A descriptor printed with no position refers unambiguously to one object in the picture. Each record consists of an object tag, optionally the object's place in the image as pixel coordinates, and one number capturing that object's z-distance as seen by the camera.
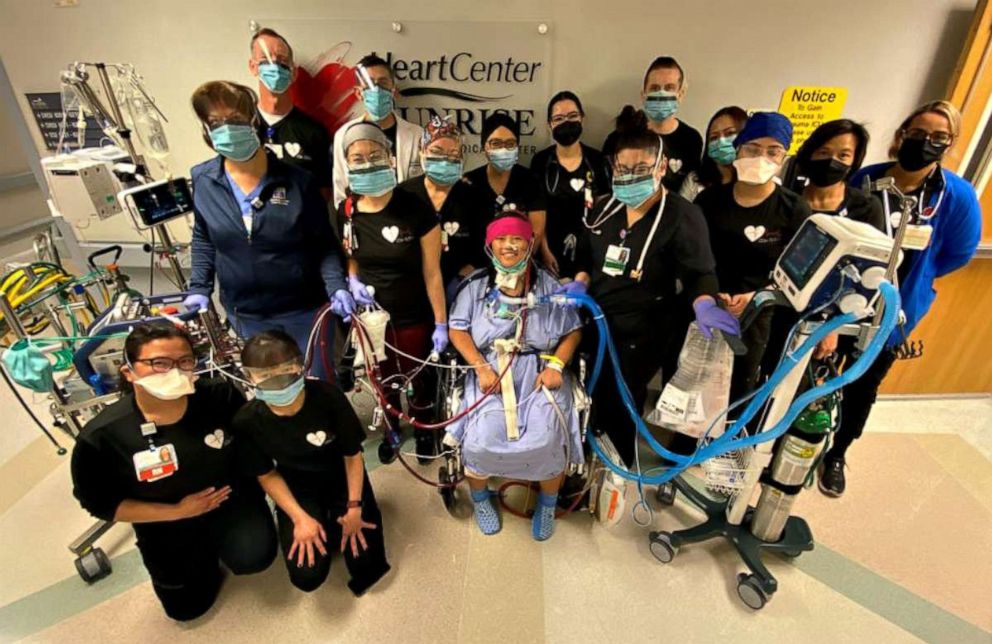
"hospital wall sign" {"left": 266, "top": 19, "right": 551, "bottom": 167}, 2.41
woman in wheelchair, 1.80
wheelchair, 1.88
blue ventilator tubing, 1.25
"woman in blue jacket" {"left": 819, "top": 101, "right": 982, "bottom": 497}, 1.77
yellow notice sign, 2.39
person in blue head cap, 1.78
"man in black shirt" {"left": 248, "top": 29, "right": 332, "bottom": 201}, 2.17
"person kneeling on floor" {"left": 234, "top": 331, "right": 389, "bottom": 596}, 1.53
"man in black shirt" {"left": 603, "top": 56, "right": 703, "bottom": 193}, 2.16
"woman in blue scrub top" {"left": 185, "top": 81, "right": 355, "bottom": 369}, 1.73
